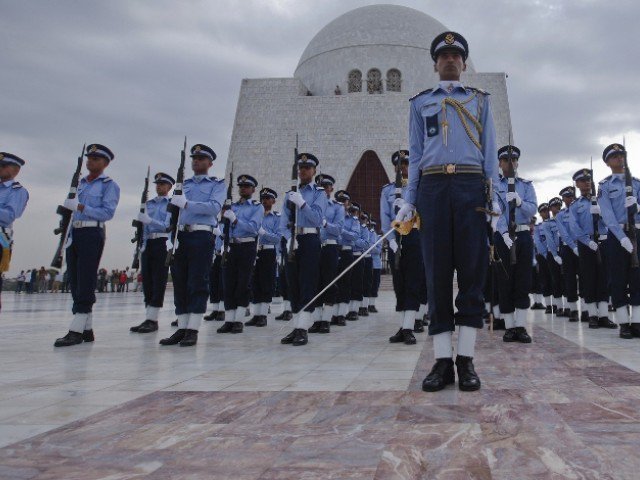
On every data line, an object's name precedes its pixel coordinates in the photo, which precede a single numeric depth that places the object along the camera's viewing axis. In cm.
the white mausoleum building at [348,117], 3061
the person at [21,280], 2483
